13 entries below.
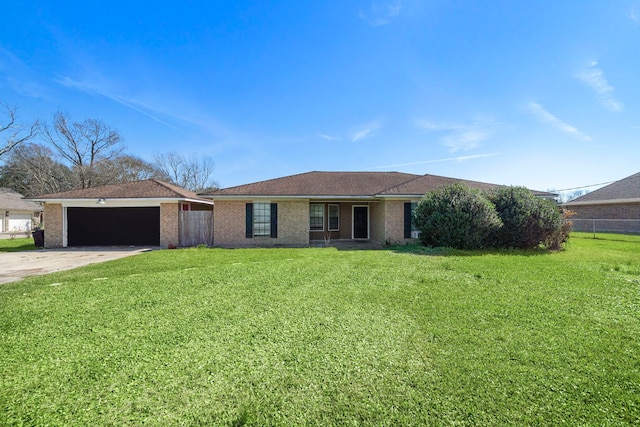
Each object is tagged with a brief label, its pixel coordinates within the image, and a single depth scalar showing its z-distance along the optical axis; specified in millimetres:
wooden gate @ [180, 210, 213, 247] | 14094
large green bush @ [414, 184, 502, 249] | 10891
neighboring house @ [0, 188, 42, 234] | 23766
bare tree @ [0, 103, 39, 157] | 24062
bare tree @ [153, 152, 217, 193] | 40156
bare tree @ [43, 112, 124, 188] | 29219
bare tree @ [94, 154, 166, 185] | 30781
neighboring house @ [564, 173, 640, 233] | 21228
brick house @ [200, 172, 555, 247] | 13734
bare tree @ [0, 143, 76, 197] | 28797
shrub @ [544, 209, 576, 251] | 11378
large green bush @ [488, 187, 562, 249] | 11109
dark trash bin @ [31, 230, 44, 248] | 13993
